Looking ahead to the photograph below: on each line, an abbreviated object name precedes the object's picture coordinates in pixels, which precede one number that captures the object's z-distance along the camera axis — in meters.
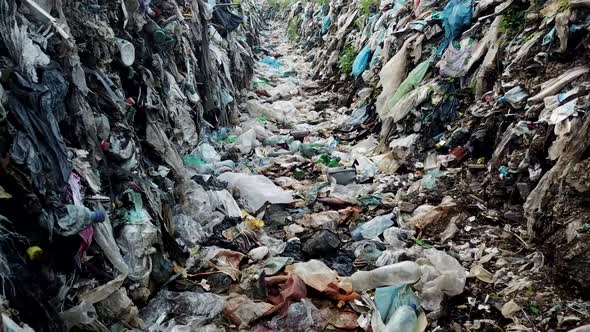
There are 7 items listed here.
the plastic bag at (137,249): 2.66
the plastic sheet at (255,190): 4.23
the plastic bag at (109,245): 2.43
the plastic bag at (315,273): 2.99
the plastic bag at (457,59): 4.55
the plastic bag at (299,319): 2.71
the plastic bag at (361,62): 6.97
